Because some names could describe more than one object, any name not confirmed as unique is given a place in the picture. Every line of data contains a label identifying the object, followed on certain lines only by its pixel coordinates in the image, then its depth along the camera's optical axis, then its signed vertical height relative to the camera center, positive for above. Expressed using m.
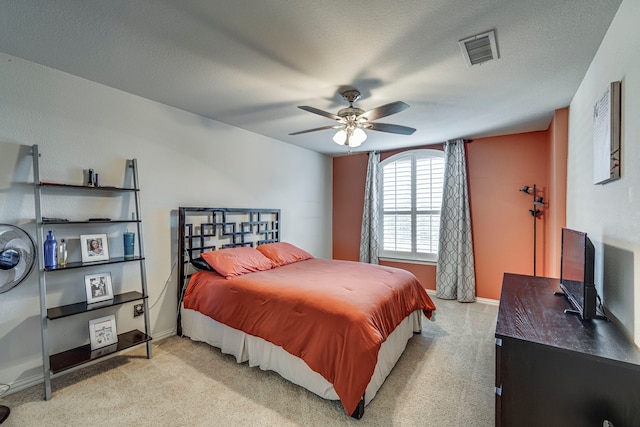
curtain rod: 4.49 +1.00
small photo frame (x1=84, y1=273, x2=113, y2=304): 2.47 -0.72
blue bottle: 2.20 -0.34
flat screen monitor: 1.56 -0.44
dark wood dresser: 1.21 -0.80
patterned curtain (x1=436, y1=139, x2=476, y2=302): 4.40 -0.51
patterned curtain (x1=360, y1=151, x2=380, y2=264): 5.24 -0.23
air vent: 1.88 +1.09
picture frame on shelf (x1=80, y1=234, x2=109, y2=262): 2.46 -0.35
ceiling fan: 2.59 +0.78
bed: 1.97 -0.88
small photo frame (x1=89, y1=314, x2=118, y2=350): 2.46 -1.11
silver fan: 2.10 -0.36
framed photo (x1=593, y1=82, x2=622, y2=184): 1.58 +0.41
